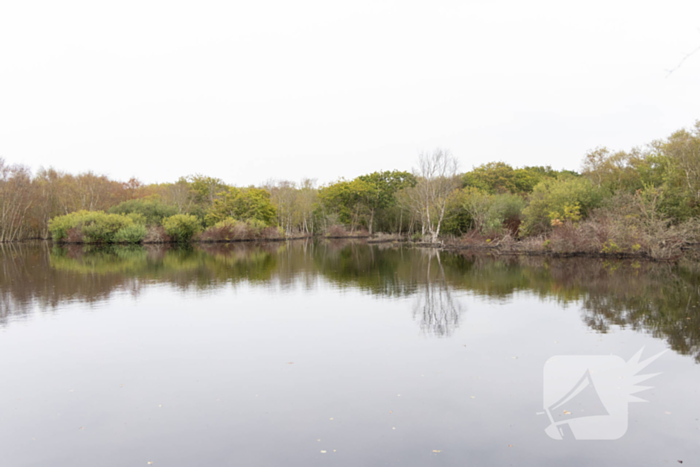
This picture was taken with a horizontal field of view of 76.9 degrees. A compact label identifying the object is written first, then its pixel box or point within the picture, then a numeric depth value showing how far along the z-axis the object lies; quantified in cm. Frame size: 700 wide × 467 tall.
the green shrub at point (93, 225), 5372
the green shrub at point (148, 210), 5925
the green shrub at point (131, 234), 5344
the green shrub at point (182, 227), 5569
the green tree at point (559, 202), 3272
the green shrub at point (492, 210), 3847
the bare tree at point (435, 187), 4469
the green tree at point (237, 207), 6044
